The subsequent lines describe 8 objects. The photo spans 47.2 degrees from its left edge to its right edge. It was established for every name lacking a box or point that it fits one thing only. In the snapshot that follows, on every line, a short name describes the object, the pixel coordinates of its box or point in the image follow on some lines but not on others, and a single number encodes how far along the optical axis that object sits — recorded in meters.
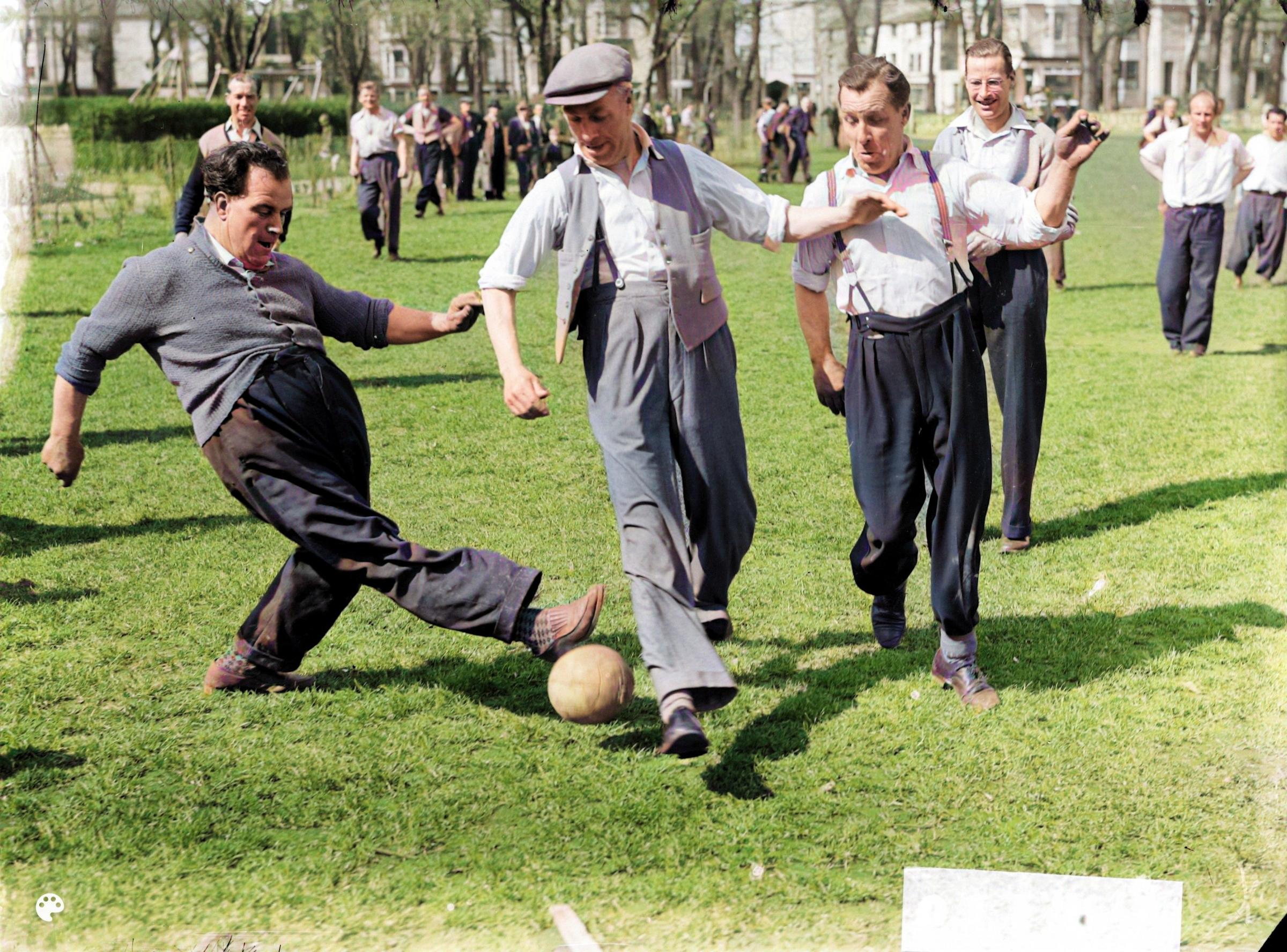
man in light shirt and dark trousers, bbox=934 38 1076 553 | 5.29
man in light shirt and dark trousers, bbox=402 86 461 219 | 9.07
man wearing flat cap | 4.09
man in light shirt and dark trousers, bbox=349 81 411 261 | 8.05
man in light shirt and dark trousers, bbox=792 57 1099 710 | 4.45
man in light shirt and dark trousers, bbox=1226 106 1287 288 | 13.72
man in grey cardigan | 4.36
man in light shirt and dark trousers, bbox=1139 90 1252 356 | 10.52
